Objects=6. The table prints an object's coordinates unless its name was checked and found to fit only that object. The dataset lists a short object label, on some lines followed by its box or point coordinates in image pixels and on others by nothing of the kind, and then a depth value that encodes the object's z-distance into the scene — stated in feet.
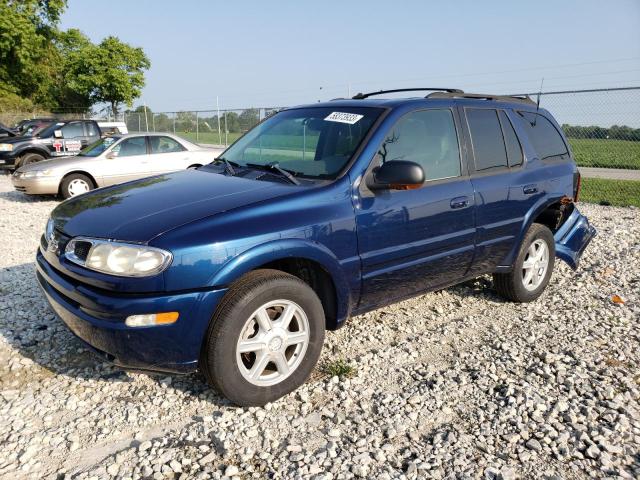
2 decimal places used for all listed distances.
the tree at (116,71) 112.78
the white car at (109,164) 31.55
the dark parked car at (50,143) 45.50
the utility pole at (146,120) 97.14
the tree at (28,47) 115.34
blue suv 8.36
